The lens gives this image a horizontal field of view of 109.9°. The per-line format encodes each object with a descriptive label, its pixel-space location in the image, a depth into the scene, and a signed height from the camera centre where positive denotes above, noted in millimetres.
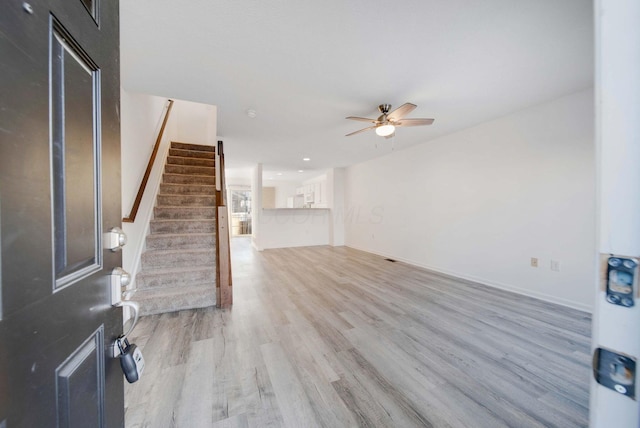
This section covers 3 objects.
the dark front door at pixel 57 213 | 303 +3
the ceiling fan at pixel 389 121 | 2580 +1060
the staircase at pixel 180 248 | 2482 -444
